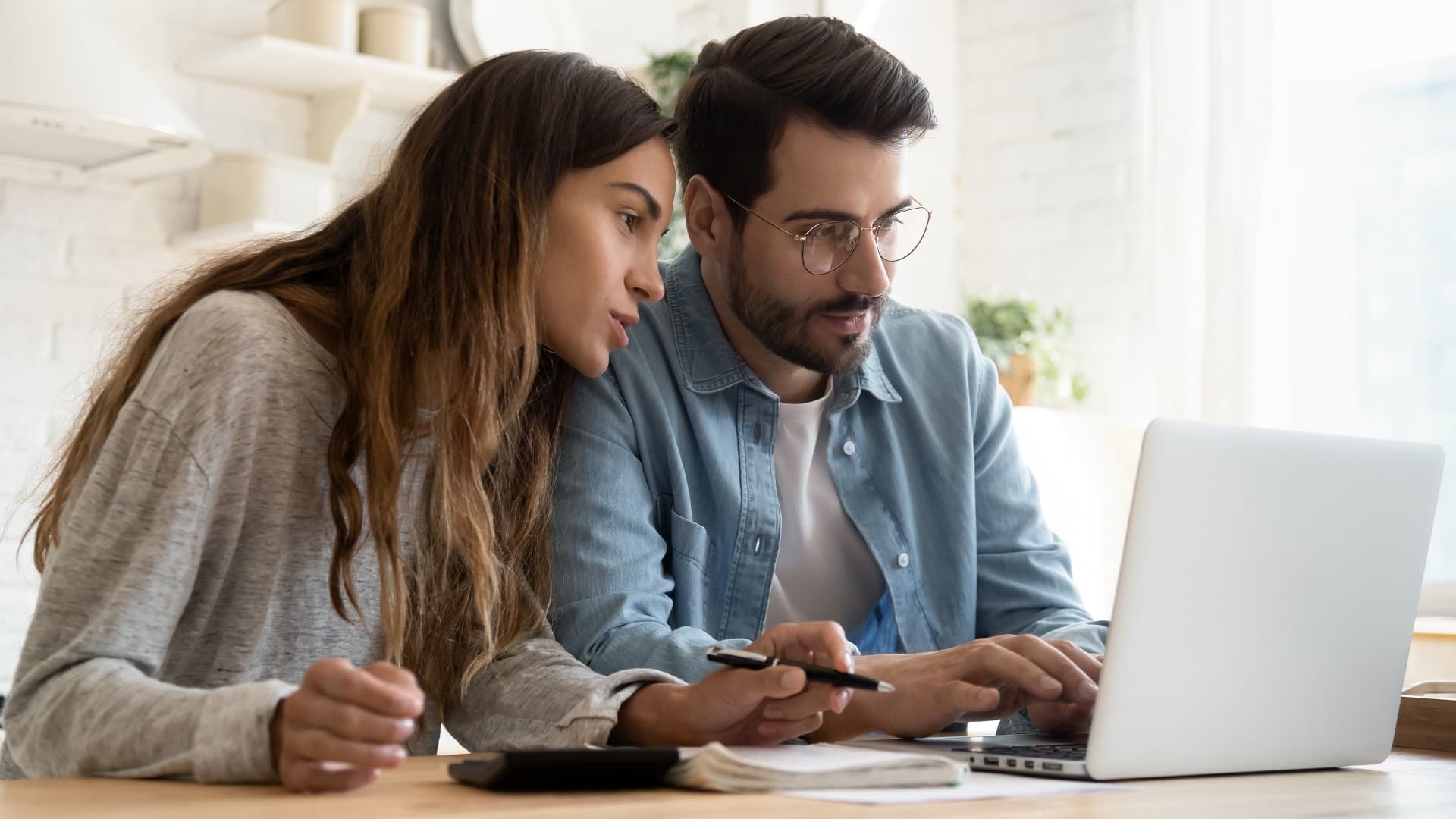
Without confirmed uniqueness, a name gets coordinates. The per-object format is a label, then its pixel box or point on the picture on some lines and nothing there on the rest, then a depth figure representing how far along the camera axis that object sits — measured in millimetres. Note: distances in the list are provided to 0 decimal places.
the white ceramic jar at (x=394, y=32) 2814
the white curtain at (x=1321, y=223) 2982
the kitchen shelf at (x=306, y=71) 2666
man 1496
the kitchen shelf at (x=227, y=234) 2639
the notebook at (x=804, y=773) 862
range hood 2203
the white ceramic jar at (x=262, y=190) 2670
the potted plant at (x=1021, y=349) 3139
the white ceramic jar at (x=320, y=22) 2725
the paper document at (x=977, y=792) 834
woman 891
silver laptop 924
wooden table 752
